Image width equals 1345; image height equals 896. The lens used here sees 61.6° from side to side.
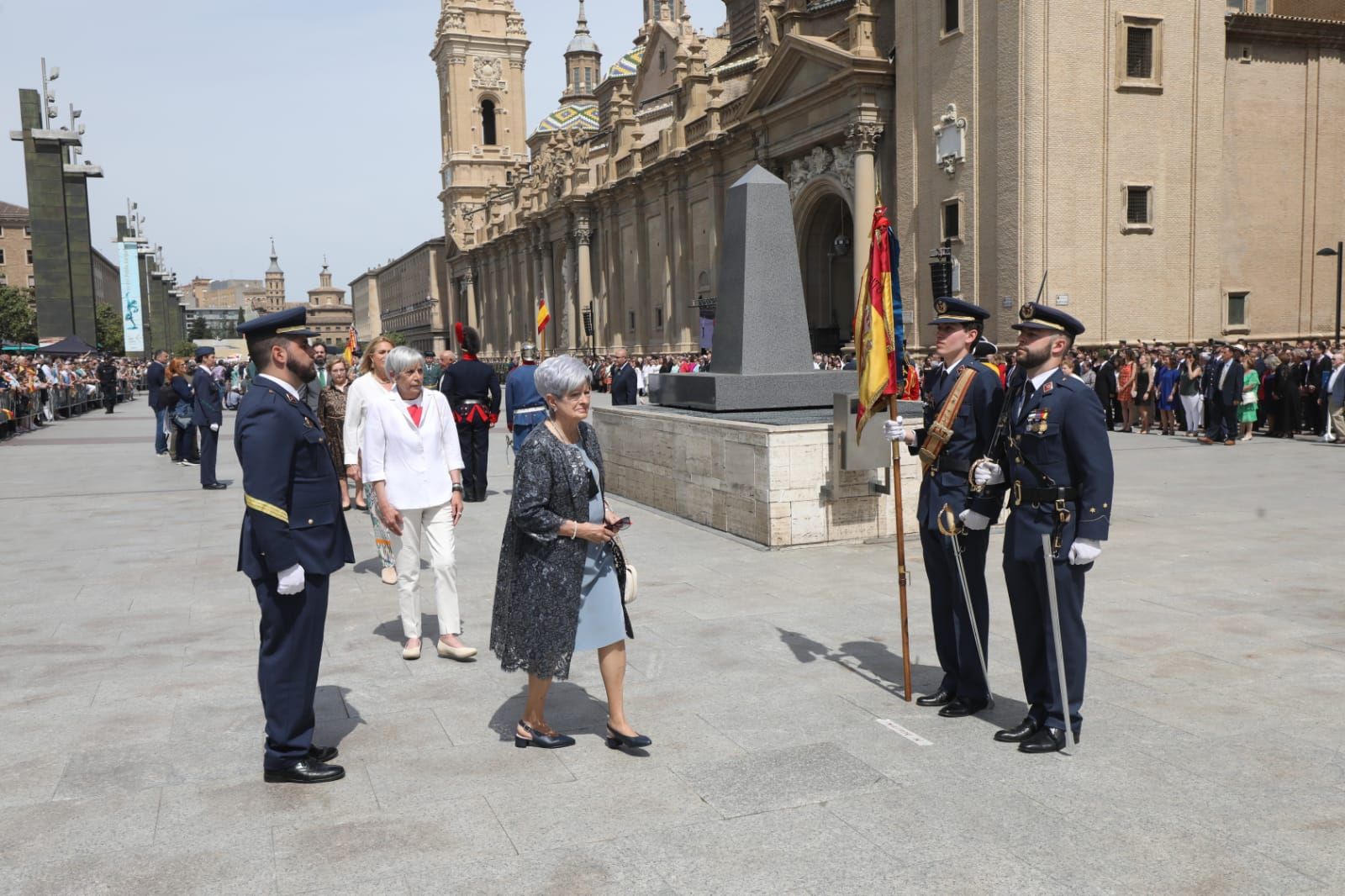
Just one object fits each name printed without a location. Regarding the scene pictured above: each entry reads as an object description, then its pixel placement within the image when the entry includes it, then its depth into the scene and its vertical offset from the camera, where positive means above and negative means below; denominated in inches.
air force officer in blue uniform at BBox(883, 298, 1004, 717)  218.5 -30.7
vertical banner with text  1909.6 +118.2
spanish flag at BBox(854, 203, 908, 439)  243.1 +3.8
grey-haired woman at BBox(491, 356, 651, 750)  192.1 -35.5
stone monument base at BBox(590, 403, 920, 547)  397.4 -49.6
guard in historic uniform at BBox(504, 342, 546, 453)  488.7 -20.6
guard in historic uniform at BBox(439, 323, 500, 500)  520.4 -20.0
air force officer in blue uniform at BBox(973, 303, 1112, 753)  190.2 -27.6
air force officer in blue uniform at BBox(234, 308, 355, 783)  183.2 -27.8
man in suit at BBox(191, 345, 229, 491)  609.6 -29.1
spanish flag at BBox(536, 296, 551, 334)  687.7 +24.4
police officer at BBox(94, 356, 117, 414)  1565.0 -23.5
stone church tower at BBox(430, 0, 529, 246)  3622.0 +832.0
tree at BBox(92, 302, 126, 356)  4092.0 +127.4
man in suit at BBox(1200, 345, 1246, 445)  768.9 -43.2
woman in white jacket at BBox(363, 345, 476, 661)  277.1 -29.5
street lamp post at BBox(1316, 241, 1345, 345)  1053.5 +71.4
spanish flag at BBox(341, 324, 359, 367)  863.7 +10.9
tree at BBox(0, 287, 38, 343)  3171.8 +150.5
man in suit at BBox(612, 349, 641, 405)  838.4 -22.1
